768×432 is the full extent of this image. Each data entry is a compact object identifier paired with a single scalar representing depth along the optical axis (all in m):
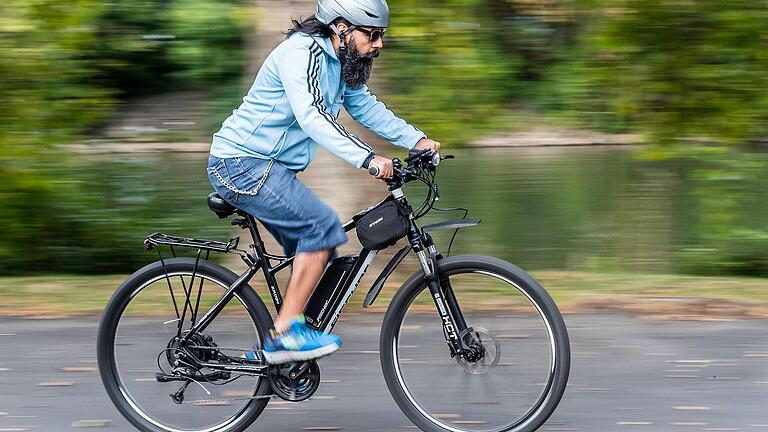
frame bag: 9.71
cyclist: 9.54
